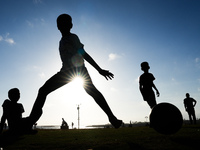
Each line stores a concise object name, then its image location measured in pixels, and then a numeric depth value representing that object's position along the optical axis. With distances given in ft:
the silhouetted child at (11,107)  18.08
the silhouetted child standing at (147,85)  23.73
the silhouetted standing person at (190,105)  43.55
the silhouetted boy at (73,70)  12.62
